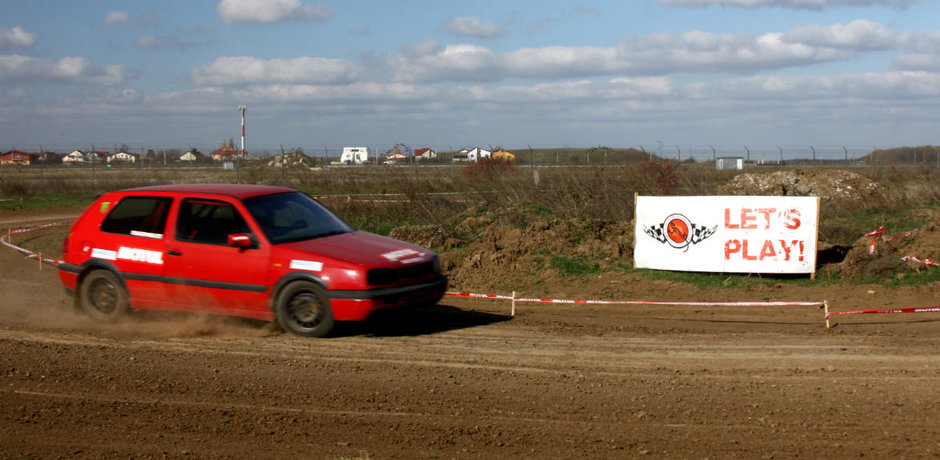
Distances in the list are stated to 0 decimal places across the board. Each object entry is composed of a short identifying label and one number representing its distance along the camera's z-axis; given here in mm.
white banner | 13414
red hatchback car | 8375
